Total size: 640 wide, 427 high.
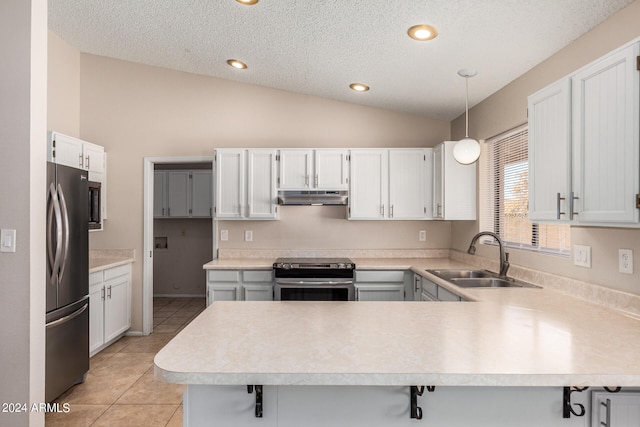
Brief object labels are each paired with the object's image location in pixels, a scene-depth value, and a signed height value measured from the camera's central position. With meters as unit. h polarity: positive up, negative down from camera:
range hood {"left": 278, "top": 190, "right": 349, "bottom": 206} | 3.71 +0.19
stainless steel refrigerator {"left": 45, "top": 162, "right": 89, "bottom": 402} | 2.46 -0.47
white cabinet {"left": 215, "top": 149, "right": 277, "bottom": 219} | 3.78 +0.34
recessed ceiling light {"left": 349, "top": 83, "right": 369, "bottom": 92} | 3.52 +1.29
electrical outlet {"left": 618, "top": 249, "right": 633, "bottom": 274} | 1.82 -0.22
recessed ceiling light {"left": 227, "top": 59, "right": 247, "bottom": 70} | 3.50 +1.51
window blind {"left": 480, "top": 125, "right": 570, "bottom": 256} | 2.57 +0.15
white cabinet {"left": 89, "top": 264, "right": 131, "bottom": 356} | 3.38 -0.91
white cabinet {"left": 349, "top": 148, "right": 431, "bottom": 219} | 3.80 +0.37
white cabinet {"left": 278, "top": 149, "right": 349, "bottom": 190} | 3.78 +0.50
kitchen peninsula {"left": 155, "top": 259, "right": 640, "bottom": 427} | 1.11 -0.48
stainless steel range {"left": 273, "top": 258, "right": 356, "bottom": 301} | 3.45 -0.62
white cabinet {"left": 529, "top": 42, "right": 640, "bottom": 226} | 1.39 +0.32
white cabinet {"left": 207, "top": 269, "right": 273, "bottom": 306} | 3.56 -0.68
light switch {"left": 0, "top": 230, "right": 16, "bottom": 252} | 2.10 -0.15
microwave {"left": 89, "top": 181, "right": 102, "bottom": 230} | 3.60 +0.09
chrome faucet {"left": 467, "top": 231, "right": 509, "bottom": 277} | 2.81 -0.31
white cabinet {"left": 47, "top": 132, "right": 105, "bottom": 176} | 3.17 +0.60
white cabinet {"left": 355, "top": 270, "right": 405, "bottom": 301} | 3.55 -0.68
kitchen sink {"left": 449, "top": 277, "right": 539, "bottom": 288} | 2.73 -0.51
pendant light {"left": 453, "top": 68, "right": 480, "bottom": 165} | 2.69 +0.50
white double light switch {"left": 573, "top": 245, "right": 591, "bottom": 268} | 2.10 -0.23
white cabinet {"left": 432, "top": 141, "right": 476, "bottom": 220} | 3.49 +0.28
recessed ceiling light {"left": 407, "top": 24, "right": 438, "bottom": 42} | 2.25 +1.19
